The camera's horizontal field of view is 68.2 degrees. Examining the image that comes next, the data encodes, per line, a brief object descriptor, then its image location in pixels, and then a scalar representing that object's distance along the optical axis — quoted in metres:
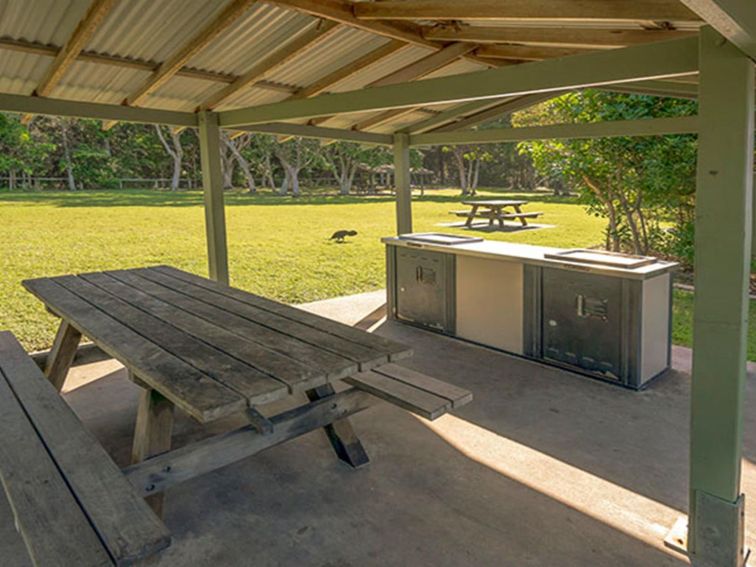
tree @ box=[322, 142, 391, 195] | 27.33
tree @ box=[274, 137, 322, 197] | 26.80
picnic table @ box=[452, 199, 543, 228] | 14.69
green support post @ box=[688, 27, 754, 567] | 2.03
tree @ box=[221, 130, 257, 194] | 26.95
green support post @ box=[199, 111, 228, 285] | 5.21
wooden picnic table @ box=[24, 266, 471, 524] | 2.17
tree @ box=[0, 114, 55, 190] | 23.33
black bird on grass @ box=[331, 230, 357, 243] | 12.56
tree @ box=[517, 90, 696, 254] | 7.64
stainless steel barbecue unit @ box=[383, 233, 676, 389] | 4.08
